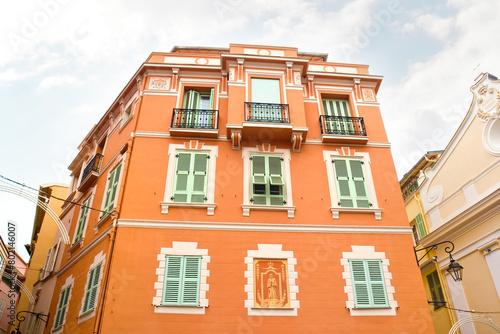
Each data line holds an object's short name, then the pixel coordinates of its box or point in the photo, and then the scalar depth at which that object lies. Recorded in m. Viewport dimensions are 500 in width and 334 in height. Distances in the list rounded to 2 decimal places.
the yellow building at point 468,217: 13.80
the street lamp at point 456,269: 10.63
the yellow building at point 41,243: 16.26
